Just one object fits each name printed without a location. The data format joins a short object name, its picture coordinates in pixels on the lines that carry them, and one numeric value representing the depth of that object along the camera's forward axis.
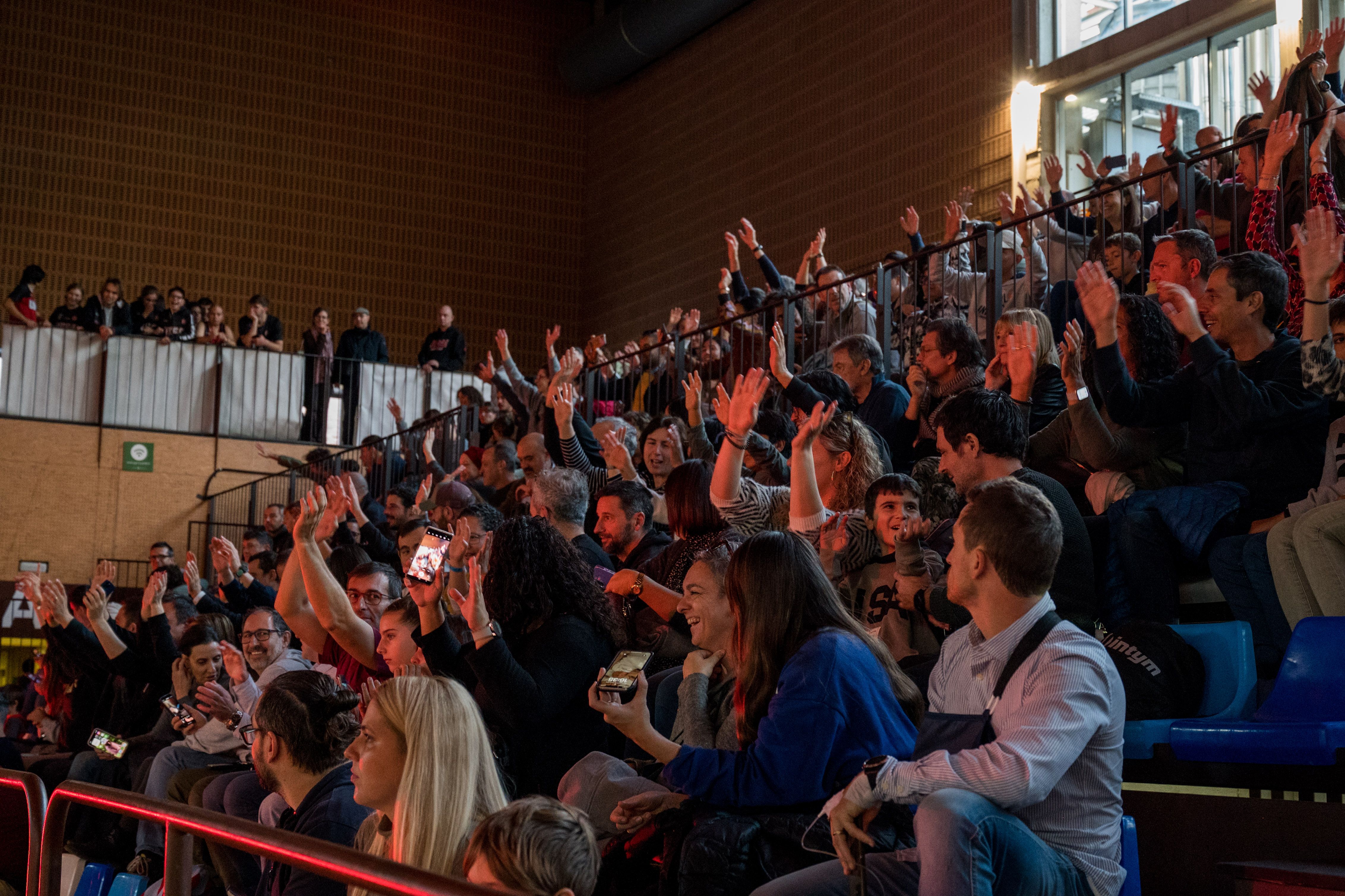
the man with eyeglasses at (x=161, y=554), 10.49
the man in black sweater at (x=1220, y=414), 3.89
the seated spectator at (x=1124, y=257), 5.98
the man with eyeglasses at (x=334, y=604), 4.77
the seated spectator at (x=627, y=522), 4.91
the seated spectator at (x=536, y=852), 2.22
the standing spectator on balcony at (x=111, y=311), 14.15
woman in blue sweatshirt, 2.75
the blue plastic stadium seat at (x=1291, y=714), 2.94
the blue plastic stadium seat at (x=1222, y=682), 3.21
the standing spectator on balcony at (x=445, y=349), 15.23
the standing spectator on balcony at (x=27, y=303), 13.89
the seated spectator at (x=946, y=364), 5.56
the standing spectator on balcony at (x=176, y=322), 14.23
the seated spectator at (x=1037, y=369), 5.00
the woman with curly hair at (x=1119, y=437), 4.43
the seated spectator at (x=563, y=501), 5.21
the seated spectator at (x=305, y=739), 3.38
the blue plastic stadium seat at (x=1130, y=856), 2.55
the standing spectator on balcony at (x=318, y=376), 14.77
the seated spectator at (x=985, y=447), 3.57
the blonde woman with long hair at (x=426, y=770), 2.61
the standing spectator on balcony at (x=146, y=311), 14.28
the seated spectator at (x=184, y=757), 5.07
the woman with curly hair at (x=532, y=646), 3.62
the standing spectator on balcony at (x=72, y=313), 14.04
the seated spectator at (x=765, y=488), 4.63
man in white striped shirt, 2.23
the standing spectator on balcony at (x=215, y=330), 14.41
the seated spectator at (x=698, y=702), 3.28
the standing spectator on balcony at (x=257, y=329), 14.58
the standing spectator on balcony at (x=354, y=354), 14.98
